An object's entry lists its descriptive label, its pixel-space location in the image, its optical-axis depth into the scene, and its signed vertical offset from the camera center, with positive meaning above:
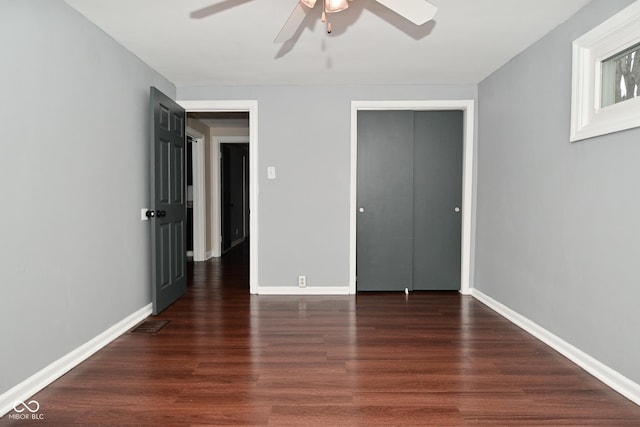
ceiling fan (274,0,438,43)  1.88 +0.91
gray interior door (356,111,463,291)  4.34 -0.06
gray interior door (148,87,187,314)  3.43 -0.08
